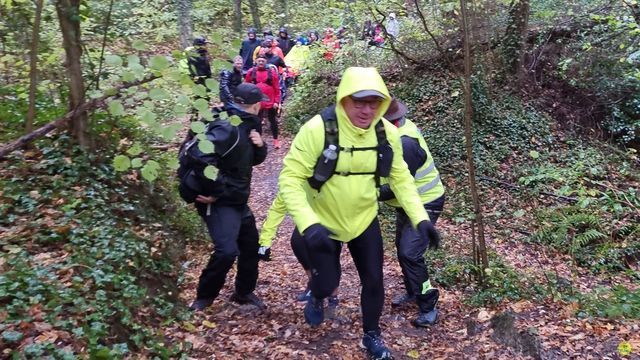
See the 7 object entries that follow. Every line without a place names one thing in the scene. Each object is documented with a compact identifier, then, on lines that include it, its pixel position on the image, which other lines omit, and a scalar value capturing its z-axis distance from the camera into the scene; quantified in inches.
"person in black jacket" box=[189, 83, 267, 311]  192.4
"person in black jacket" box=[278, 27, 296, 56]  813.0
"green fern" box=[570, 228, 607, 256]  362.7
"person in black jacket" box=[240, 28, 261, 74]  638.5
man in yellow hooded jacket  159.2
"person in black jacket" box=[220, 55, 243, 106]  277.2
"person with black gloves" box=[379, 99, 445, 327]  207.3
